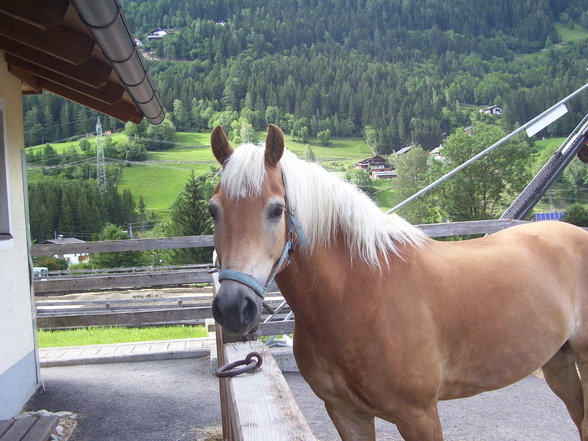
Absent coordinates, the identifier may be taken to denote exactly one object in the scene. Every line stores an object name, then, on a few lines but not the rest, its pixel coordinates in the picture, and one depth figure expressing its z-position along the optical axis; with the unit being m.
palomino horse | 1.81
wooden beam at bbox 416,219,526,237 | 5.89
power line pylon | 66.69
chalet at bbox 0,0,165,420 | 2.70
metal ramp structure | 10.52
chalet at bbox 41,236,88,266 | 41.67
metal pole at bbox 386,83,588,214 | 4.42
